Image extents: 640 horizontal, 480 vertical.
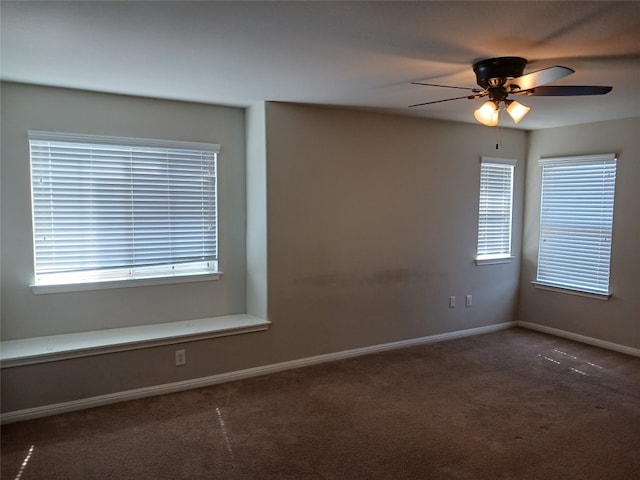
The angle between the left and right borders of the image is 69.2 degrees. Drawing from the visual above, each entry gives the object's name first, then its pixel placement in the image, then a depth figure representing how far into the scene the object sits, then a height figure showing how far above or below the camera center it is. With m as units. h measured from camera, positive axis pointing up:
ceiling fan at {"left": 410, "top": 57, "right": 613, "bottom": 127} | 2.54 +0.71
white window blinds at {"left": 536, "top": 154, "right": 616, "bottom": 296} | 4.74 -0.12
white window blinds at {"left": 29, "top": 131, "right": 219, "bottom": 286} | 3.47 -0.02
